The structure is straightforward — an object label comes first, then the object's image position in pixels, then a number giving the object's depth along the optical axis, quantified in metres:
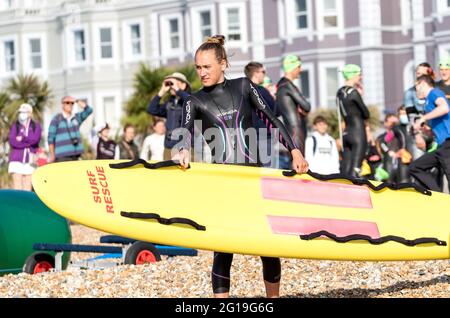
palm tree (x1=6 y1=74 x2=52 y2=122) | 46.88
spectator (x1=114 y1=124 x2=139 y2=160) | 21.58
